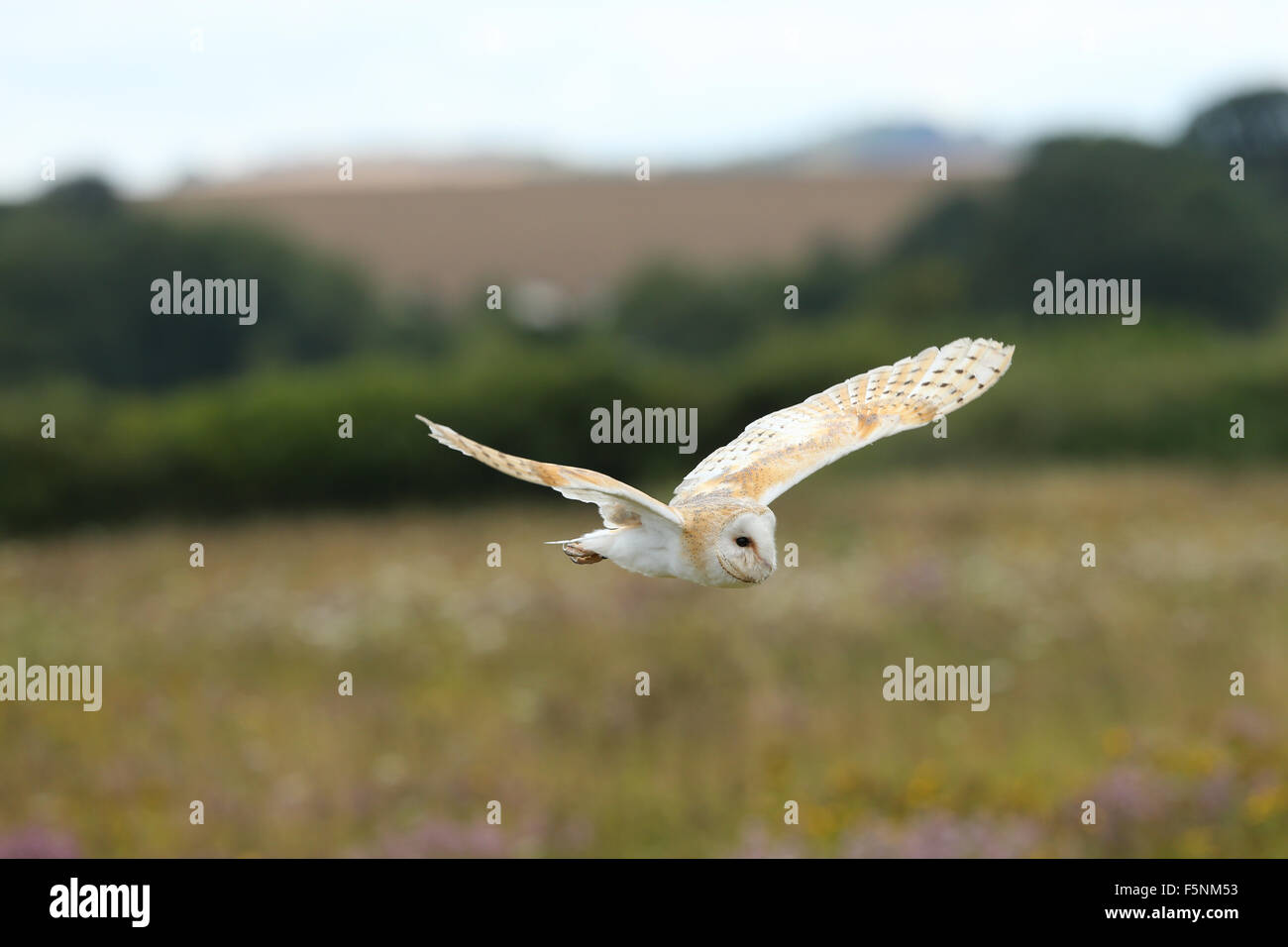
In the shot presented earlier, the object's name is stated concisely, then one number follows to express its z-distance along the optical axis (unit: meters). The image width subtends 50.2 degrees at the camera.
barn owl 1.99
